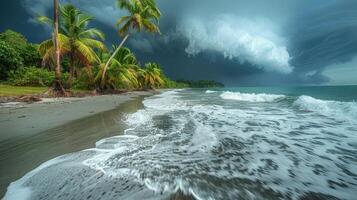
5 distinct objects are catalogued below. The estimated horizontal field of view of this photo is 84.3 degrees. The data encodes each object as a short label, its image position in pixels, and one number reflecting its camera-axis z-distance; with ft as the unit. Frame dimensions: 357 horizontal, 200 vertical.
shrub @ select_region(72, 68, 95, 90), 72.41
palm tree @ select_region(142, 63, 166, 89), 142.10
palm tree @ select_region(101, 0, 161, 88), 71.87
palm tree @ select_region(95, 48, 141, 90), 71.32
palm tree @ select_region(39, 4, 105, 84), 55.77
